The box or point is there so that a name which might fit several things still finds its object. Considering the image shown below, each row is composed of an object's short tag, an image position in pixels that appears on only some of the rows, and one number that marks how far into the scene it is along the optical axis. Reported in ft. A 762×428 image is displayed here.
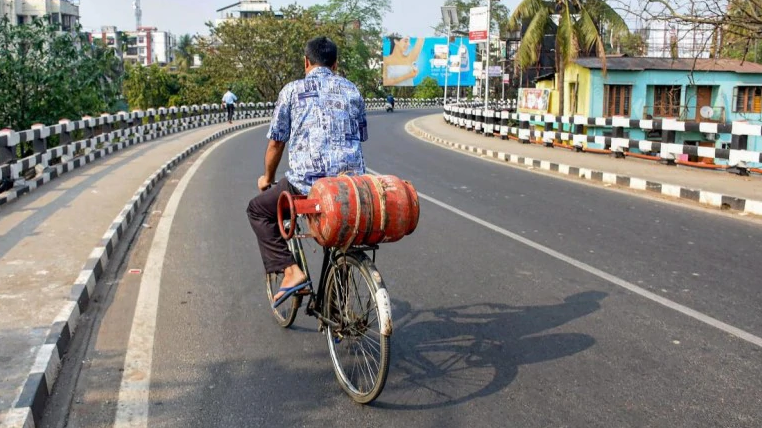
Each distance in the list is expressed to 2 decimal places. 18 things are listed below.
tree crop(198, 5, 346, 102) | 184.96
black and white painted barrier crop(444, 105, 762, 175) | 46.50
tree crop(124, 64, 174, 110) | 172.86
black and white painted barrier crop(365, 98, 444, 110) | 255.91
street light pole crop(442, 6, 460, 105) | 153.69
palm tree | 114.42
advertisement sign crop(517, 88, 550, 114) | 127.24
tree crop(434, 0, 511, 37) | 279.69
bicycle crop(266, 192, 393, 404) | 13.19
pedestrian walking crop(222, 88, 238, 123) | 130.62
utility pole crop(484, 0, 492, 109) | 96.25
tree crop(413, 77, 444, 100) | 259.39
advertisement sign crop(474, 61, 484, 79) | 141.83
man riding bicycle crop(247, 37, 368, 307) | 15.23
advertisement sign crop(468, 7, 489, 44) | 103.86
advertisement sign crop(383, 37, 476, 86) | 243.19
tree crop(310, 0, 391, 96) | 285.84
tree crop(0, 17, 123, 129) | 64.49
